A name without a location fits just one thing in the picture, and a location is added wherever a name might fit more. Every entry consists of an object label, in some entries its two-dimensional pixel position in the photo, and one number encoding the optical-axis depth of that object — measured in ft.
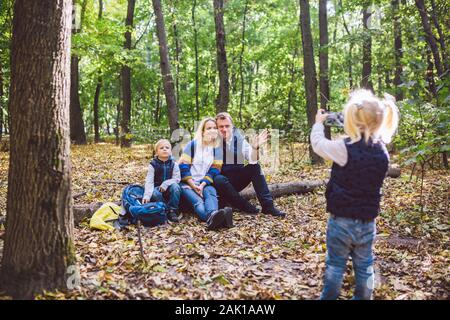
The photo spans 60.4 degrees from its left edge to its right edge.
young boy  18.86
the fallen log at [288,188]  23.15
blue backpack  17.58
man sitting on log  20.30
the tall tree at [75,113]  58.85
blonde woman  19.15
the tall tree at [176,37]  54.92
